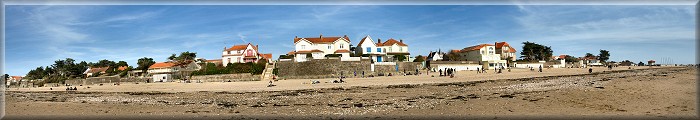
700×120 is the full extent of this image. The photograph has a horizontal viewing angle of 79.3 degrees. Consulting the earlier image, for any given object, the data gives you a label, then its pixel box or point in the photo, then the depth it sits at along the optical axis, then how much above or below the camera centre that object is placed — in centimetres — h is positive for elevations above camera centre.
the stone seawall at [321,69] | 4203 +1
